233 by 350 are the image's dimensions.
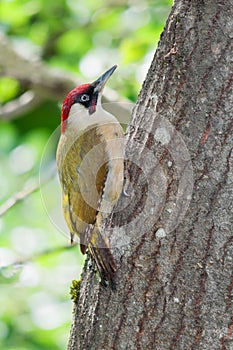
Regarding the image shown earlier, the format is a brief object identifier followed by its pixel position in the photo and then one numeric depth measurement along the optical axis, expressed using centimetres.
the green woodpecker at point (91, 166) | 554
